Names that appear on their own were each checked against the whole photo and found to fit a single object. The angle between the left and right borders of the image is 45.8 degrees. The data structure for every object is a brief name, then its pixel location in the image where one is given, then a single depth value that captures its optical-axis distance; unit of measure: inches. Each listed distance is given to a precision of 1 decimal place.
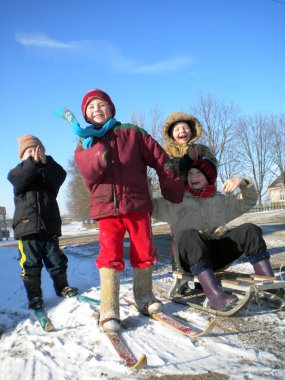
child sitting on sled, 99.7
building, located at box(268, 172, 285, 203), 1859.0
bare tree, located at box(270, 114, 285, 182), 1512.1
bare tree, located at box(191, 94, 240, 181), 1206.8
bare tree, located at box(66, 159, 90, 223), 1174.5
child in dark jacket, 121.7
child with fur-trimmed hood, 133.2
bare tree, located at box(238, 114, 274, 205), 1518.2
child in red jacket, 97.7
